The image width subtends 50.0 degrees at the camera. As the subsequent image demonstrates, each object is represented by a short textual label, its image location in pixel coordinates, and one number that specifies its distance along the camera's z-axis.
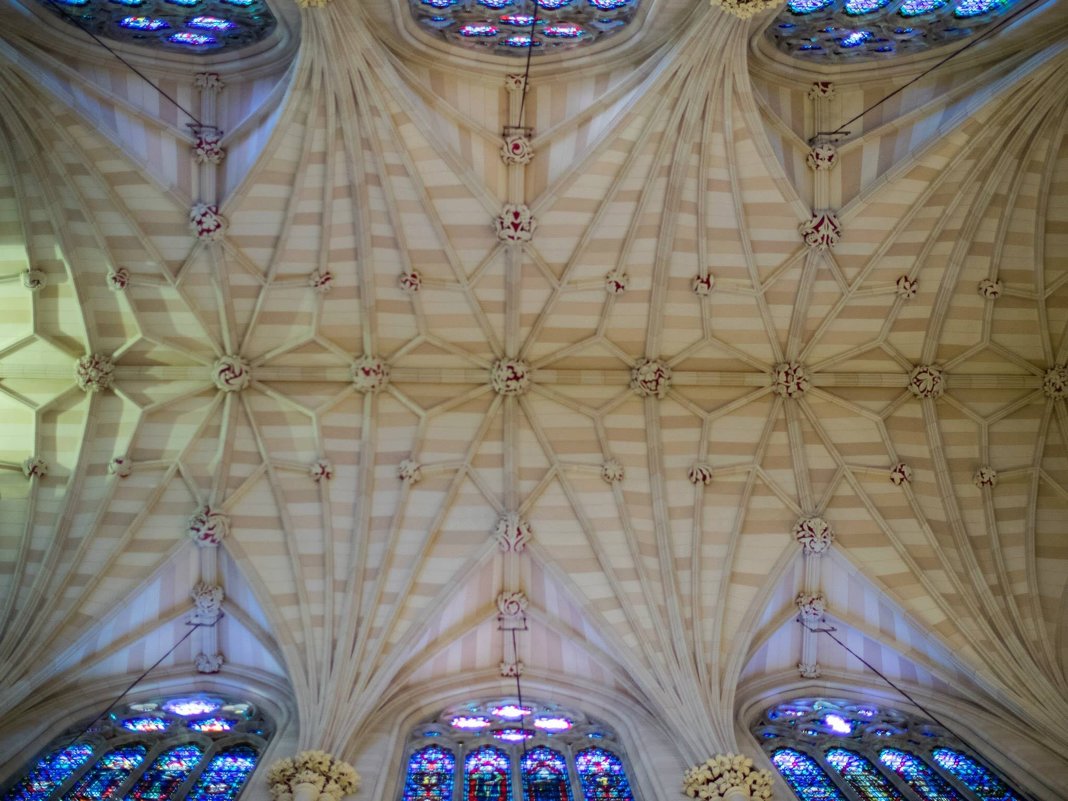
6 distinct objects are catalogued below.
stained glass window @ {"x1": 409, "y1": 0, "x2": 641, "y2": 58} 20.00
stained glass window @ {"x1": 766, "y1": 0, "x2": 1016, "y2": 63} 19.69
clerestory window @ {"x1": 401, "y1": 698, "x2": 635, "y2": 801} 17.78
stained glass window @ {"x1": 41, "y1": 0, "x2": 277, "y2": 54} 19.36
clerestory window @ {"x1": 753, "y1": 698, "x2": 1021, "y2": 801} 17.91
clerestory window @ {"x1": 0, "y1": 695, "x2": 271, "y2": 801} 17.34
